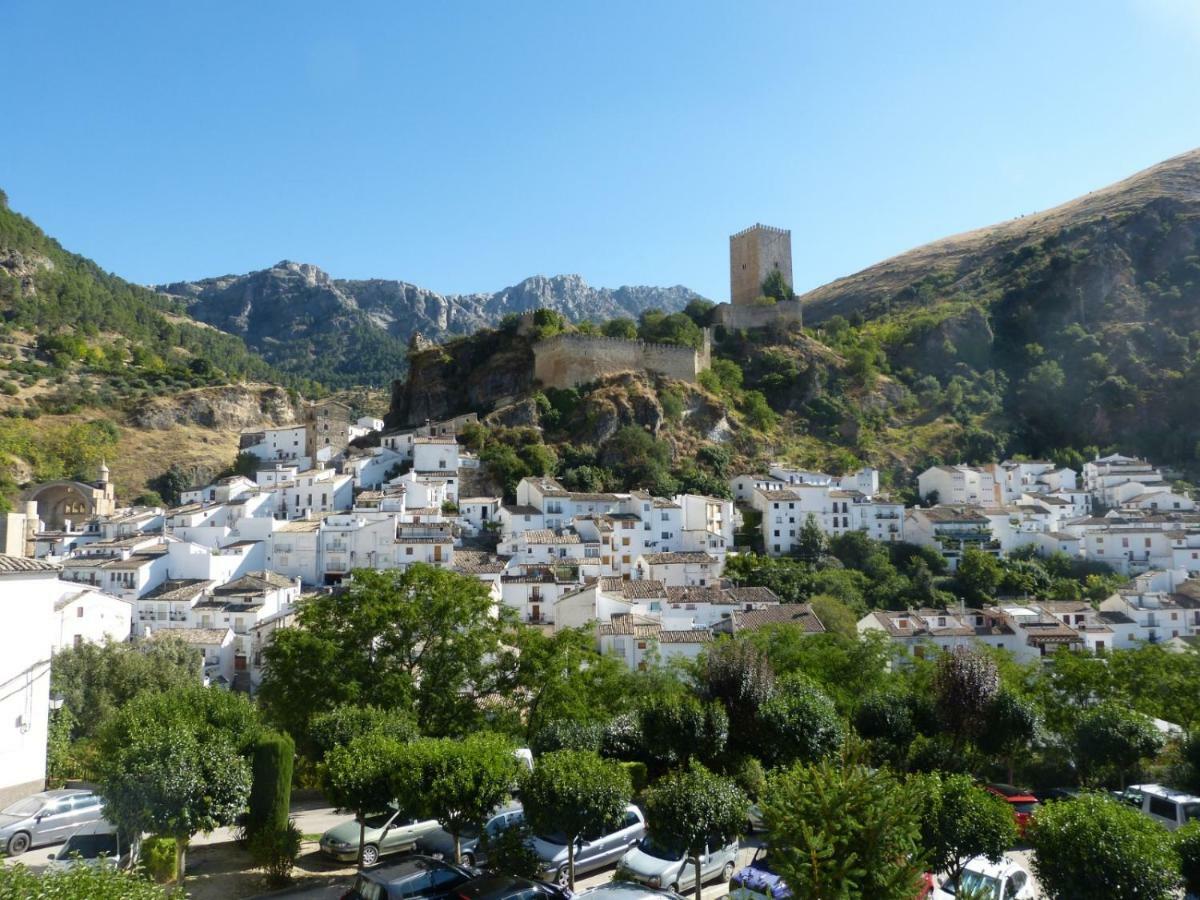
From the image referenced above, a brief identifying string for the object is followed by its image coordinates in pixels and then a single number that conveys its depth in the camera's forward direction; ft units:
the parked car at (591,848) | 46.68
